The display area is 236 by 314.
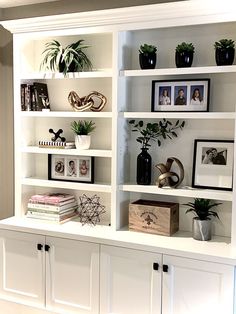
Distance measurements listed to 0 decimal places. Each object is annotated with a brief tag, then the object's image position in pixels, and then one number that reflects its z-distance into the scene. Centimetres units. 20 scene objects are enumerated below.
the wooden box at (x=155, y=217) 222
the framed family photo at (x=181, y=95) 217
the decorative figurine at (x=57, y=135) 254
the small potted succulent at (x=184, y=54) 212
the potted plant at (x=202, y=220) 215
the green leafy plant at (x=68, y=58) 239
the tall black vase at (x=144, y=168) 231
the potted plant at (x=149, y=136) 230
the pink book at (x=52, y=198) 249
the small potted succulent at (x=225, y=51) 203
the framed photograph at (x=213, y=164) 215
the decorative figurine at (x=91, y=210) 248
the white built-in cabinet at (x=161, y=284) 196
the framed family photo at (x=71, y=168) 249
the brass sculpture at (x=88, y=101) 242
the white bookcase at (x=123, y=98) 211
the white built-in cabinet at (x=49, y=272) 226
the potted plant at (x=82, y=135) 242
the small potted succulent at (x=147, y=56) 220
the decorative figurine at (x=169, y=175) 223
